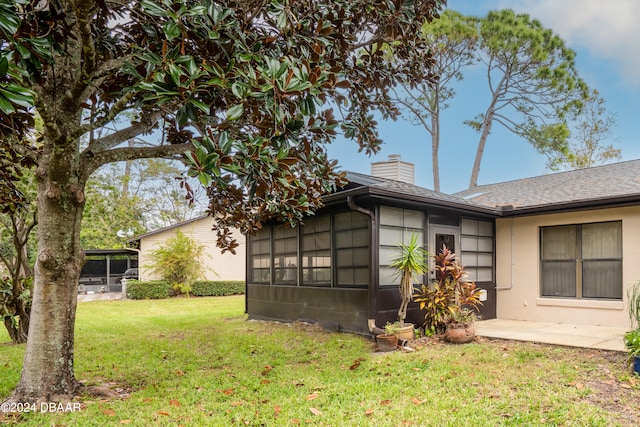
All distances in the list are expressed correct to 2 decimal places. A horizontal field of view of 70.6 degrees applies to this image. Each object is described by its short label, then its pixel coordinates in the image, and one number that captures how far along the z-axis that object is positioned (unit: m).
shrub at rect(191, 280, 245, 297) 18.75
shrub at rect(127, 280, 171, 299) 17.48
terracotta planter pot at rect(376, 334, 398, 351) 6.51
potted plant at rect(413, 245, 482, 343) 6.83
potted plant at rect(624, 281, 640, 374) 4.80
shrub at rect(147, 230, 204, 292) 18.11
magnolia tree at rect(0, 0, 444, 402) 3.46
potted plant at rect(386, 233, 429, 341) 6.82
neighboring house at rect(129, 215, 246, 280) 19.50
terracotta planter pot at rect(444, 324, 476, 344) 6.75
